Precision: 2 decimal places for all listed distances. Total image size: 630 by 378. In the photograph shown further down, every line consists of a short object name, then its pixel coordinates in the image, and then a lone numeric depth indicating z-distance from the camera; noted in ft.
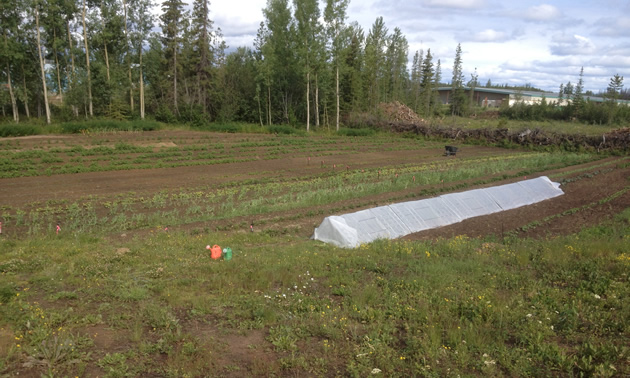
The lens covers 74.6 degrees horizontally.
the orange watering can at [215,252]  27.48
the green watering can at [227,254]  27.32
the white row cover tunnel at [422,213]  34.40
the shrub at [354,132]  132.26
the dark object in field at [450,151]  95.96
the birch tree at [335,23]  124.98
